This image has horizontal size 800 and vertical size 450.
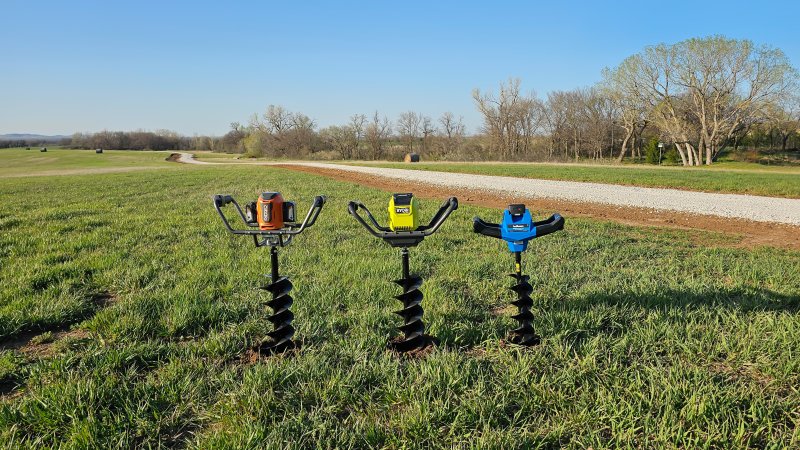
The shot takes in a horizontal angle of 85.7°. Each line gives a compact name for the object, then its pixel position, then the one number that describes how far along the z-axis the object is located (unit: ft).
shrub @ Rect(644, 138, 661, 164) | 187.01
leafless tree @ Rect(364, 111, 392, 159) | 265.95
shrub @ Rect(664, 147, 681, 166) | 180.29
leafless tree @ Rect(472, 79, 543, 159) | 234.79
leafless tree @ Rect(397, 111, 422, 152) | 273.33
